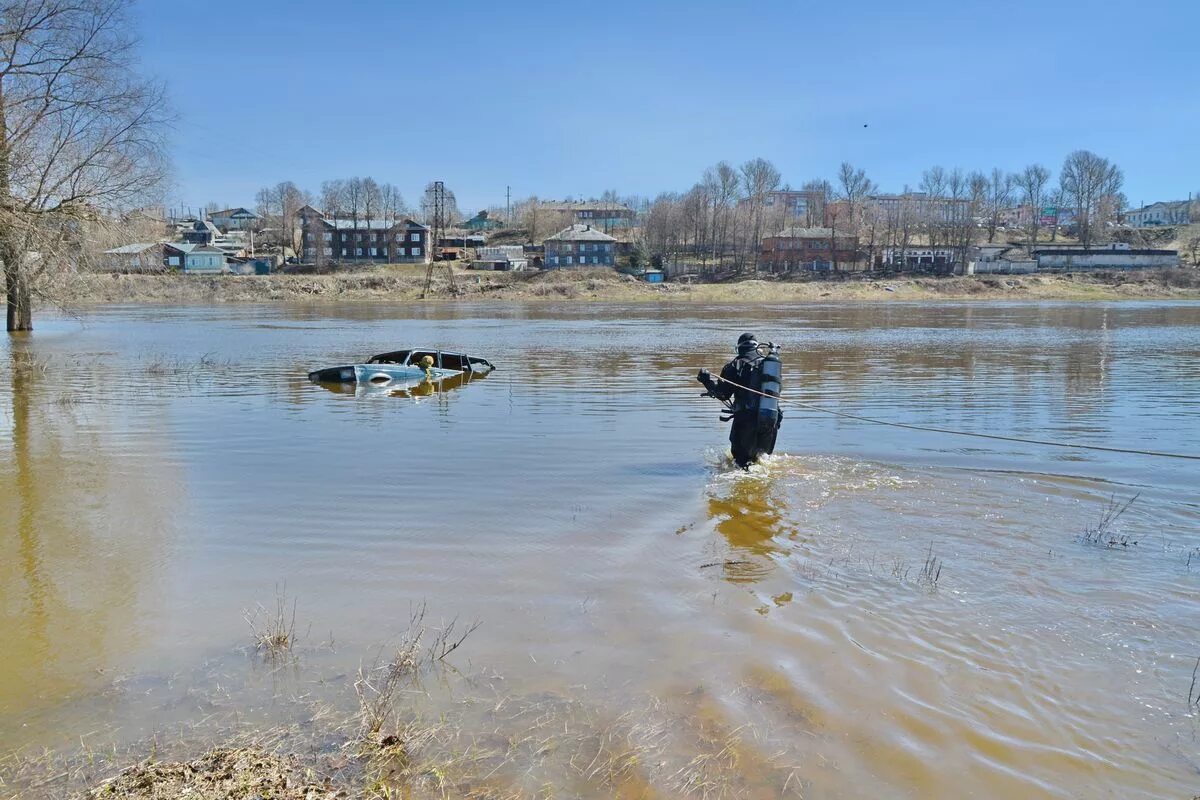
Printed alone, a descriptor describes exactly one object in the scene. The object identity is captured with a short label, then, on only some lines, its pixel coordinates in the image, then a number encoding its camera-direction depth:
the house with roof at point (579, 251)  120.56
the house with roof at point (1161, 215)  173.38
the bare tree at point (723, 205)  130.88
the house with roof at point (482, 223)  175.12
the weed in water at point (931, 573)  7.22
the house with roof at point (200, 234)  152.50
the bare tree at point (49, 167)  21.77
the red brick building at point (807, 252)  115.00
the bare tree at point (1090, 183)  146.50
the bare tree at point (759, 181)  147.25
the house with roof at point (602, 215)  168.26
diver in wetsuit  11.05
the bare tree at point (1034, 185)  156.88
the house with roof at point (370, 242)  122.88
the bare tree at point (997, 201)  151.50
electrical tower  102.87
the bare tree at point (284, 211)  138.38
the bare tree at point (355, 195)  148.00
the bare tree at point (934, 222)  126.81
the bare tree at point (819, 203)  150.55
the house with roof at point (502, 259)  121.69
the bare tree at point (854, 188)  140.00
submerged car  22.64
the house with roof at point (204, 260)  117.18
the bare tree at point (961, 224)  118.81
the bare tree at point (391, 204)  148.25
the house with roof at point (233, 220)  186.18
